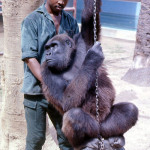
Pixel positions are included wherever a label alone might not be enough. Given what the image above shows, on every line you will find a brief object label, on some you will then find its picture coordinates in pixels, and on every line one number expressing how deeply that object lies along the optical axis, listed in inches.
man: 109.5
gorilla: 105.0
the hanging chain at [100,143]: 99.5
